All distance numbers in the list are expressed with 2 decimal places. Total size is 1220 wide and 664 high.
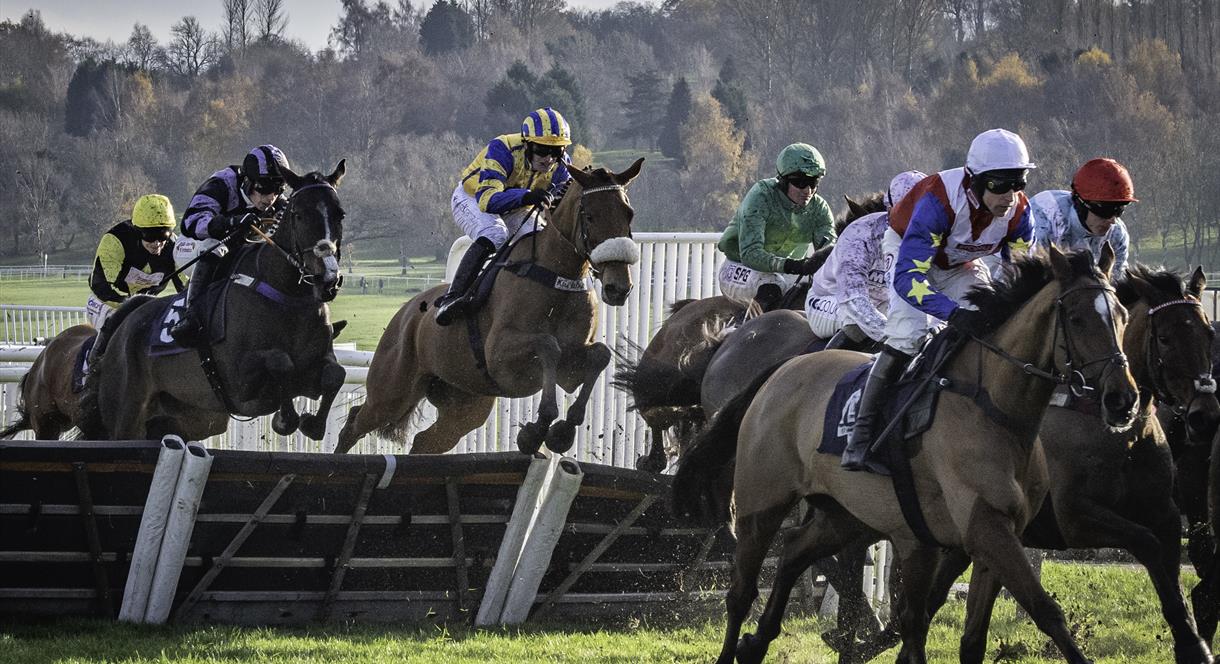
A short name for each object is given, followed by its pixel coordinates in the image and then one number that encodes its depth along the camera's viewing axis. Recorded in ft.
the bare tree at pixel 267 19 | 506.89
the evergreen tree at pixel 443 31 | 510.99
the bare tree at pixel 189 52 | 467.93
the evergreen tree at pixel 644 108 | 422.00
